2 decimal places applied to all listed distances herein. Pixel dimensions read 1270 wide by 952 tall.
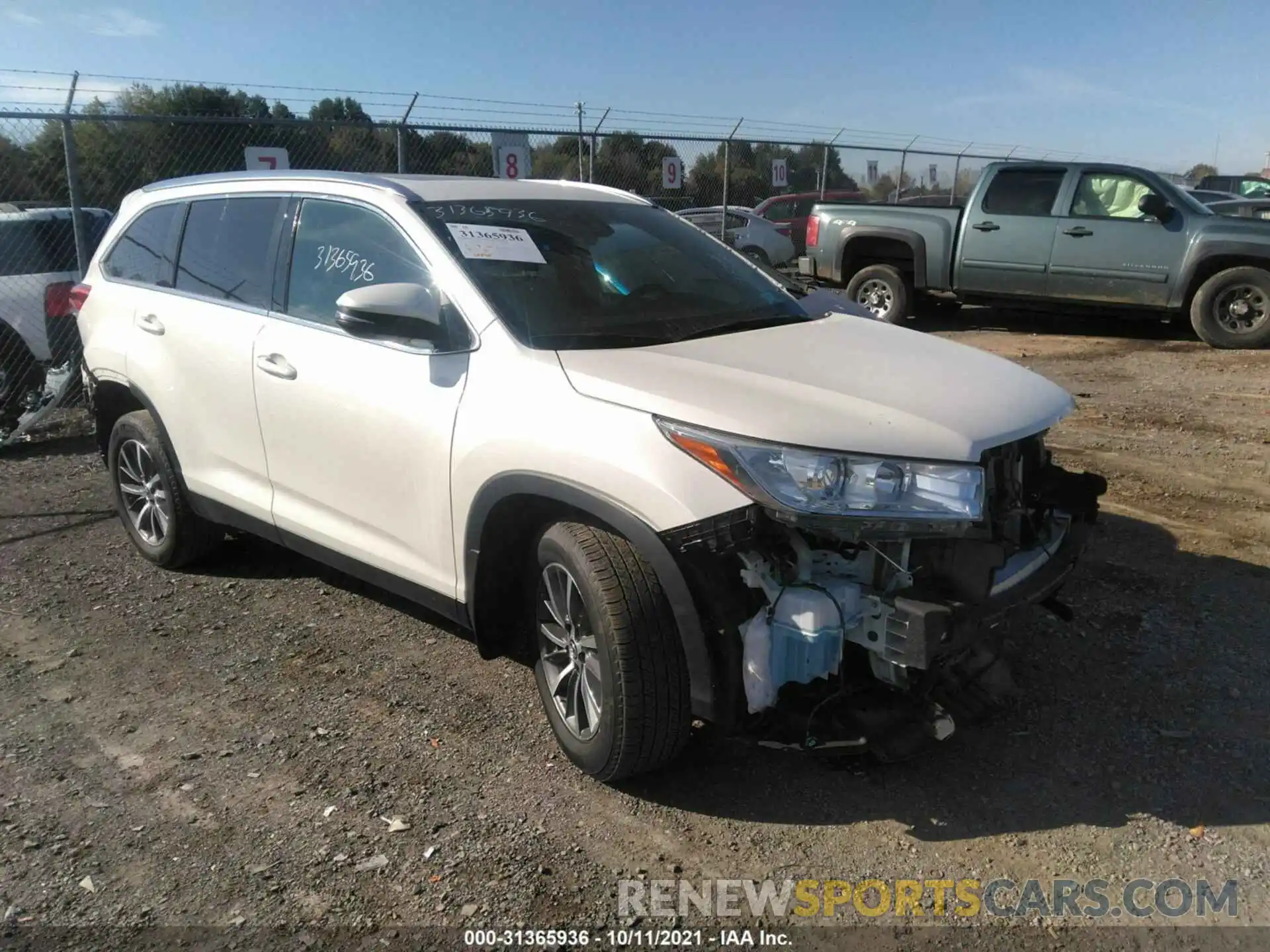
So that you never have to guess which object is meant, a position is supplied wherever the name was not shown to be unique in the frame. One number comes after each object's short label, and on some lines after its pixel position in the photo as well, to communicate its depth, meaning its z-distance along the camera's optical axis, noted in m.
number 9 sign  13.64
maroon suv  19.38
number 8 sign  10.78
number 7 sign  8.80
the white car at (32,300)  7.95
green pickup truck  10.24
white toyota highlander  2.71
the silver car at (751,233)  16.41
